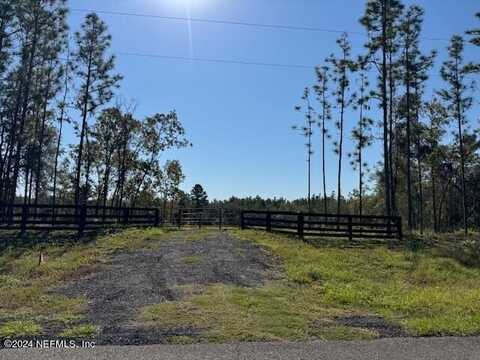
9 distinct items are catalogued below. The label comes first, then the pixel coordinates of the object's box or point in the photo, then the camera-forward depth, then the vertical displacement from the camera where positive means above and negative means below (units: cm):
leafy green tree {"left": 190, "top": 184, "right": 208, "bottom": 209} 8621 +487
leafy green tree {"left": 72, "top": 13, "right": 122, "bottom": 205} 2803 +986
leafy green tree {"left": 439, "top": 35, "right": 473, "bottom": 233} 3081 +997
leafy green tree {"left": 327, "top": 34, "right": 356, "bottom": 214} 3366 +1051
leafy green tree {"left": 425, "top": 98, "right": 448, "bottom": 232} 3569 +776
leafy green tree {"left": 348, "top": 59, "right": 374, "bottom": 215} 3189 +640
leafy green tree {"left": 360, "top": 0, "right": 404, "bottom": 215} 2558 +1144
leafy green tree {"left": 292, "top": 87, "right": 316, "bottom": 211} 3709 +751
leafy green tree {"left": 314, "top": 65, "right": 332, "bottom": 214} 3541 +952
